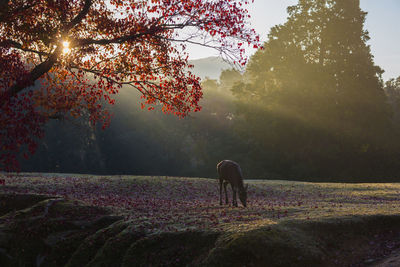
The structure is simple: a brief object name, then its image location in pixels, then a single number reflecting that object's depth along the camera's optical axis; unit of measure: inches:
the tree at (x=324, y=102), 1604.3
